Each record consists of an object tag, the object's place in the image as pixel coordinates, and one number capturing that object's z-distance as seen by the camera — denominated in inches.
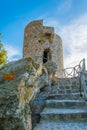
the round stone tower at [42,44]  311.1
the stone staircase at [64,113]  65.0
